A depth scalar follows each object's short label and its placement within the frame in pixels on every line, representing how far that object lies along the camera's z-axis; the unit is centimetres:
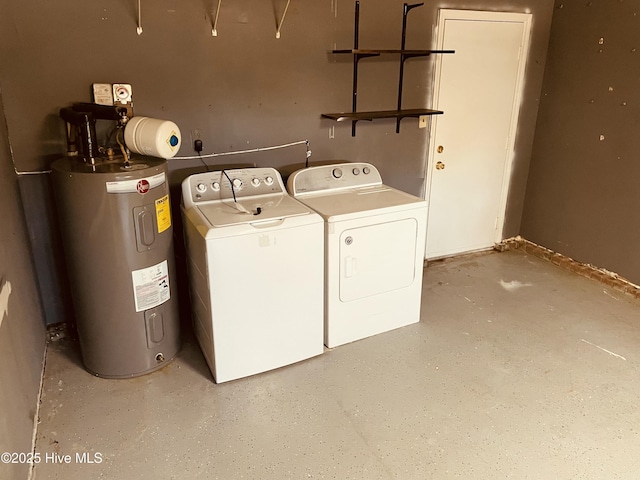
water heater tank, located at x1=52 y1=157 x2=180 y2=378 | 220
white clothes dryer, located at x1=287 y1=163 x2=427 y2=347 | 262
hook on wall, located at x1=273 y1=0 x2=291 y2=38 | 286
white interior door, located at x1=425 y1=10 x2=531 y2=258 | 349
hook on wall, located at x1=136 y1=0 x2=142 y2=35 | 254
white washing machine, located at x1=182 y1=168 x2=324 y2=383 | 230
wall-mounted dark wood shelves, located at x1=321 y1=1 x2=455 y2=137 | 306
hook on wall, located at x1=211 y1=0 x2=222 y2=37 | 270
